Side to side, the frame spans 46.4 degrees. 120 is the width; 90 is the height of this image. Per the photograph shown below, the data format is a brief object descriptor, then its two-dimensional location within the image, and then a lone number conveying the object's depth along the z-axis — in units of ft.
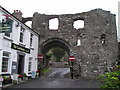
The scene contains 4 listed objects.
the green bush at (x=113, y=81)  10.88
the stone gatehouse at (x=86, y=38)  49.55
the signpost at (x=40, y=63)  54.27
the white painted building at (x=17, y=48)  33.14
